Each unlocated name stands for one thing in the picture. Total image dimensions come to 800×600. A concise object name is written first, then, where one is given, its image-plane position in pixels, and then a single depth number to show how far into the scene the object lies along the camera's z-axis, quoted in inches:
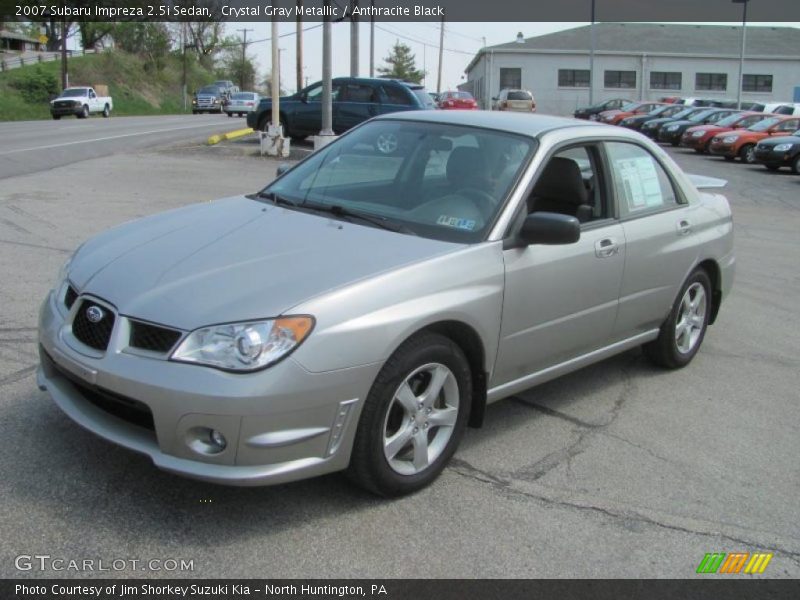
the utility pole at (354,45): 1036.2
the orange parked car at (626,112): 1486.2
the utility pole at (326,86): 722.2
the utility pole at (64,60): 2228.1
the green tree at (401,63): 4562.0
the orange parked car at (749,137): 1029.2
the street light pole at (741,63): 1753.9
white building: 2320.4
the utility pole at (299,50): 805.4
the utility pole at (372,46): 1468.0
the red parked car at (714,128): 1117.7
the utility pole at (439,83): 3100.6
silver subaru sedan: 127.0
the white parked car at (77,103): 1731.1
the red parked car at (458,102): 1397.6
